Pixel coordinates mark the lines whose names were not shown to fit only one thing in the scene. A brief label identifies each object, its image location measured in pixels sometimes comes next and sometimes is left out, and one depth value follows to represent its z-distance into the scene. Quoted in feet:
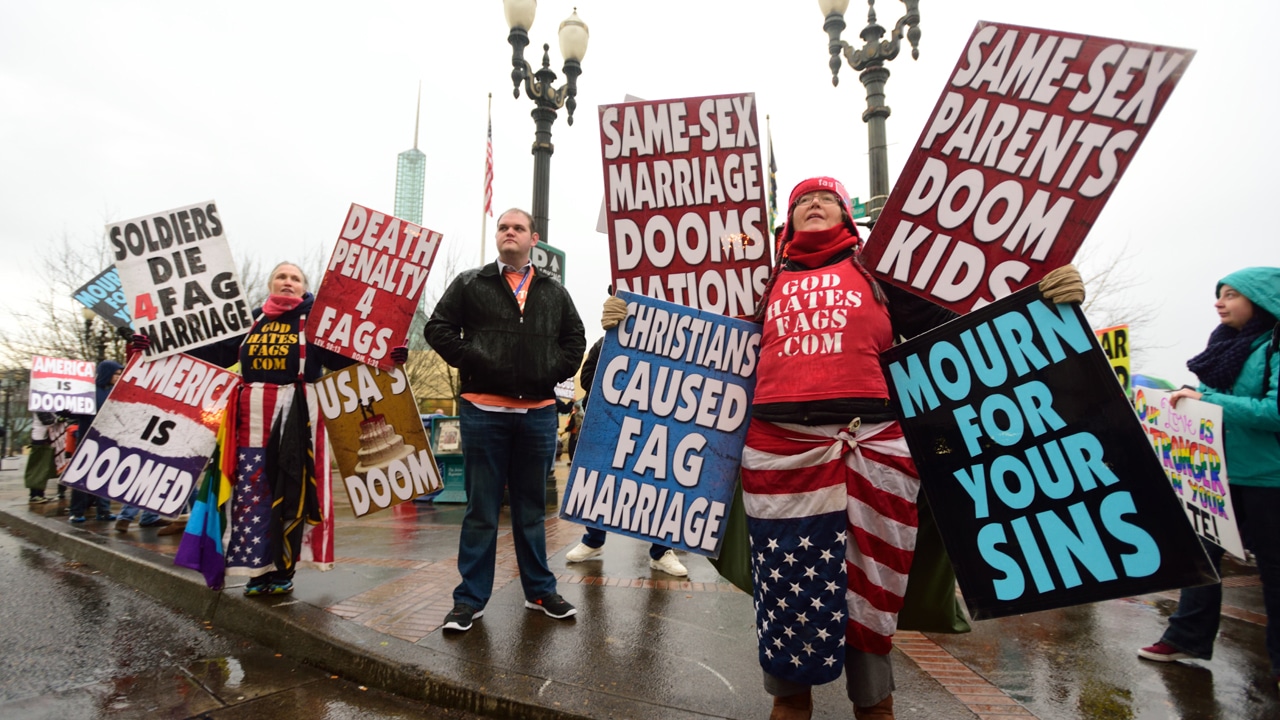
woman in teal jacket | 9.07
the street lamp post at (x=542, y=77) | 23.91
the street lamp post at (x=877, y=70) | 22.43
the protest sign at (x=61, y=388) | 28.91
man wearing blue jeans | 10.78
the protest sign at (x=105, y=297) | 21.26
